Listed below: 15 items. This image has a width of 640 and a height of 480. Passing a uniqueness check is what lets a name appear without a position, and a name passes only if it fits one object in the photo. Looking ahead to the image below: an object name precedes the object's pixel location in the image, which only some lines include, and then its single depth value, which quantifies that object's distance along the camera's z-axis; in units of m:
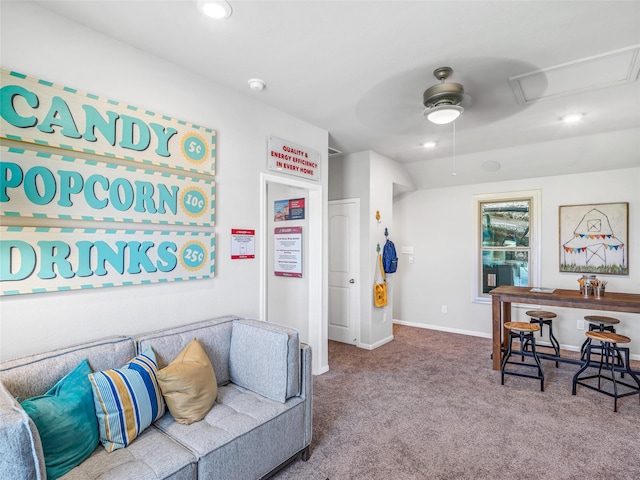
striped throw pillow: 1.59
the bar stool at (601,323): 3.56
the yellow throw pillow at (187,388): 1.83
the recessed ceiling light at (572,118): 3.33
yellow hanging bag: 4.61
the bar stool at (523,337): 3.24
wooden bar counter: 3.25
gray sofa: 1.38
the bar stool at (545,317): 3.81
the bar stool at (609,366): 2.91
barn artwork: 4.24
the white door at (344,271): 4.71
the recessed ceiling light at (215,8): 1.81
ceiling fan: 2.53
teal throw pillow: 1.38
